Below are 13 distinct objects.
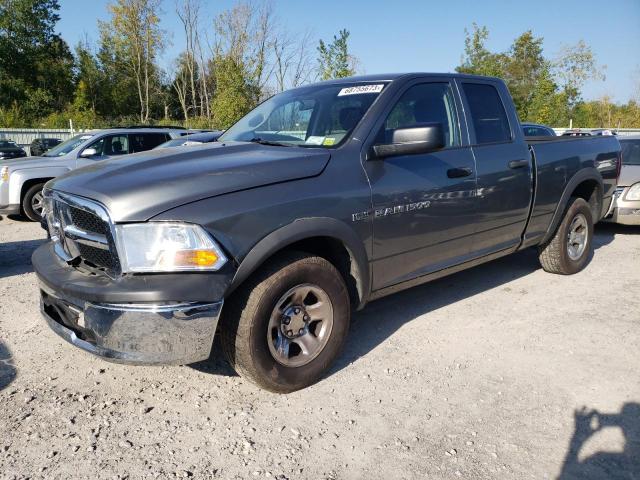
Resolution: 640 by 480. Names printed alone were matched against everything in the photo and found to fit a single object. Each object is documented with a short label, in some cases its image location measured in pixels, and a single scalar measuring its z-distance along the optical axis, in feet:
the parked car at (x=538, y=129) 46.60
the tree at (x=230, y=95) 86.48
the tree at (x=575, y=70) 127.93
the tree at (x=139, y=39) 119.44
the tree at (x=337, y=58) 78.02
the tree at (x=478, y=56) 114.32
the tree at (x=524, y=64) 145.07
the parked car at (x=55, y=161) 28.12
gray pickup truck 8.18
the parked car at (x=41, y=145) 65.00
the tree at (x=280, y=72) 109.50
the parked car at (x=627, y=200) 24.45
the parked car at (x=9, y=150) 61.05
